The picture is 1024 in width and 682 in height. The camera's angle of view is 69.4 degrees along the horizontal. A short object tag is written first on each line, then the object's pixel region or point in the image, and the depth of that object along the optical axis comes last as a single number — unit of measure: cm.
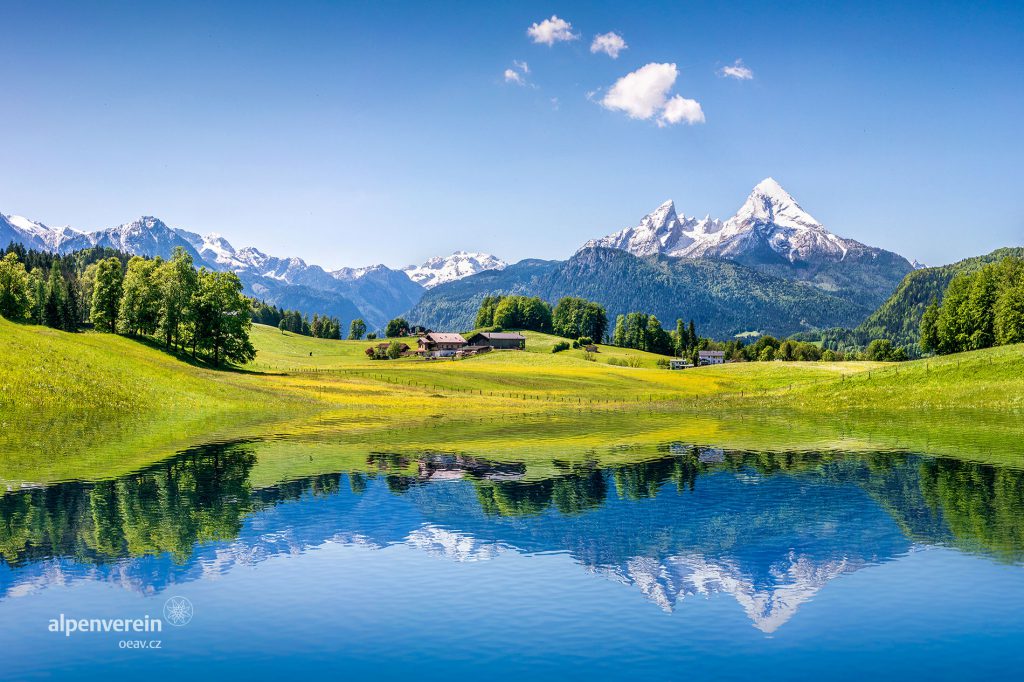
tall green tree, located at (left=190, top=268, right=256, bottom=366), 12562
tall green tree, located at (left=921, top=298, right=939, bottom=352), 16588
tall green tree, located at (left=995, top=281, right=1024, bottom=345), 12888
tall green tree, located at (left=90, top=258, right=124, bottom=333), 13350
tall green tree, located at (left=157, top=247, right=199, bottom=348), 12209
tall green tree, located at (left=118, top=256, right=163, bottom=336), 12700
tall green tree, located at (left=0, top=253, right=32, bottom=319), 13550
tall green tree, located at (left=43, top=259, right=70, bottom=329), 16300
